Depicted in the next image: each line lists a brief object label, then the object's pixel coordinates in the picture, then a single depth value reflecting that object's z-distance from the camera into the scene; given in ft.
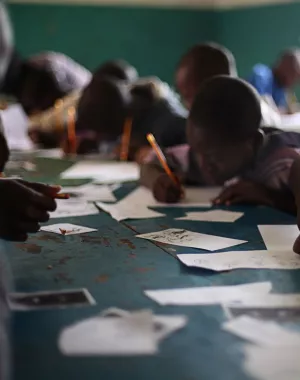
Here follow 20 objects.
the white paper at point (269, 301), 2.77
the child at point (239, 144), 4.69
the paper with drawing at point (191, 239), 3.72
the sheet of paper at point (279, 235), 3.73
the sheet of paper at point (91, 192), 5.21
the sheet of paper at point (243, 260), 3.31
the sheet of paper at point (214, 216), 4.47
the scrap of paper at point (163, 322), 2.46
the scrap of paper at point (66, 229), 3.98
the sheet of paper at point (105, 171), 6.33
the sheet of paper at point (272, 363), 2.16
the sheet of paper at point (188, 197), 5.03
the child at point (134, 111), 6.77
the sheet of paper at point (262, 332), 2.41
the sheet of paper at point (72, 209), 4.53
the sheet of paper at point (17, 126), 8.79
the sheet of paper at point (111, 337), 2.31
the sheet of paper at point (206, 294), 2.80
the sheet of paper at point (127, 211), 4.49
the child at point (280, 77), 10.61
